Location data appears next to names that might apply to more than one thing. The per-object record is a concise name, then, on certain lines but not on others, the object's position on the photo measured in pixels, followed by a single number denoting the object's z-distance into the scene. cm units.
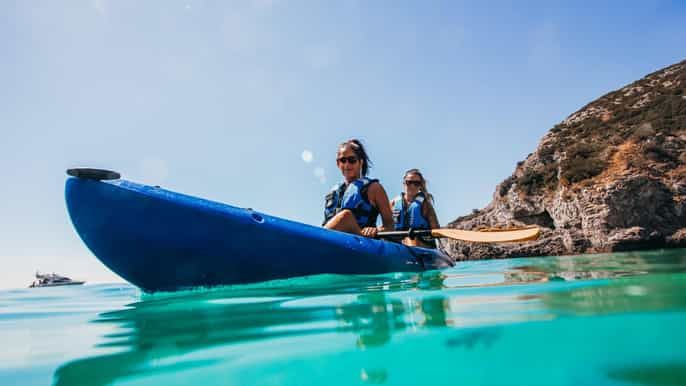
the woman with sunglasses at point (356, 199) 458
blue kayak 312
